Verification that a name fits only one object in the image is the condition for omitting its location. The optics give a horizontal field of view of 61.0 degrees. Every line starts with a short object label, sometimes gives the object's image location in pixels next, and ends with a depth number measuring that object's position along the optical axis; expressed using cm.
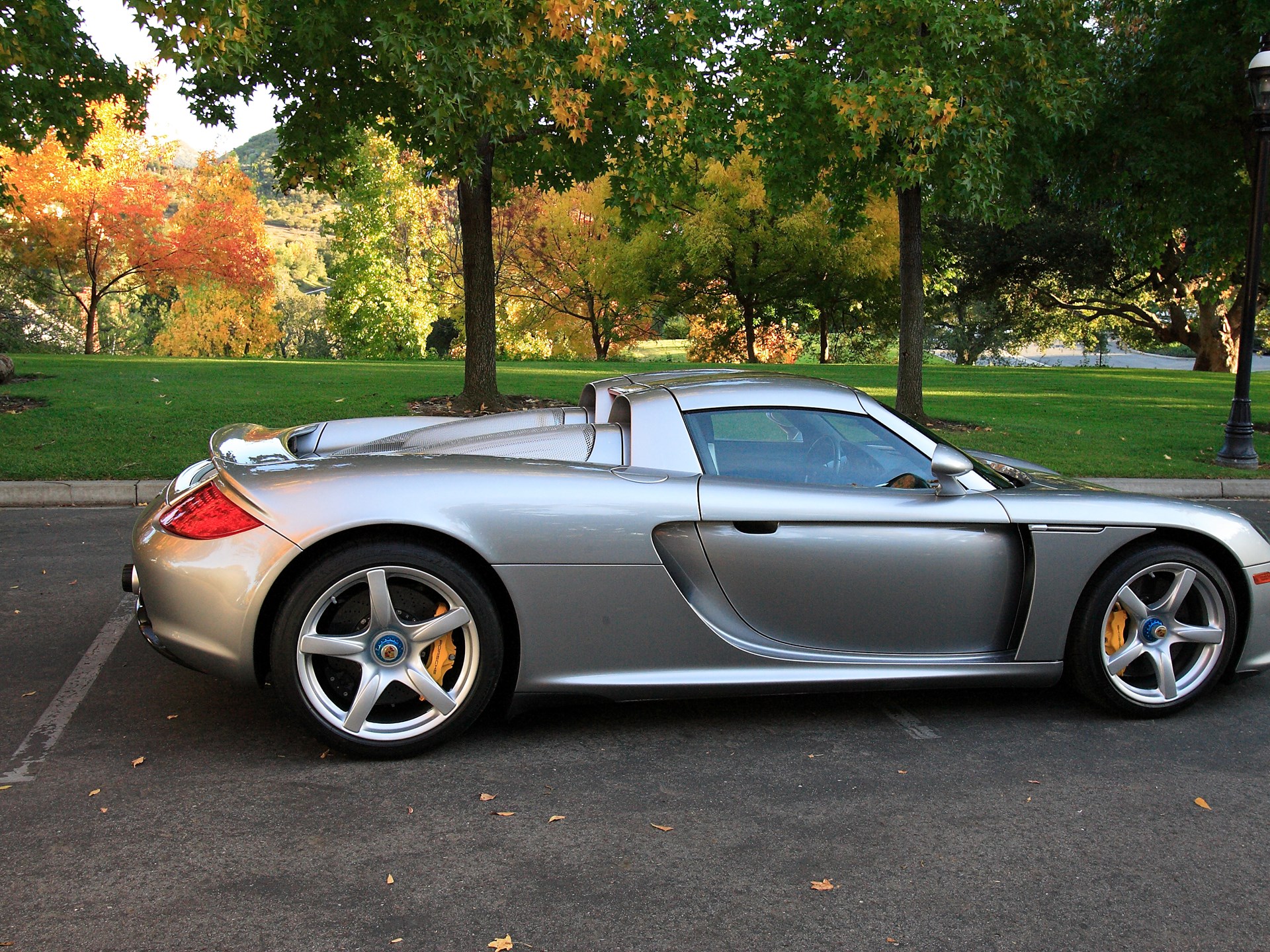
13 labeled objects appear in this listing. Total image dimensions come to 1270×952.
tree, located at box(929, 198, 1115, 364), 3372
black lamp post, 1038
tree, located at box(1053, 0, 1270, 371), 1230
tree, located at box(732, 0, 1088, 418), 1042
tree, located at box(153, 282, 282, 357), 4484
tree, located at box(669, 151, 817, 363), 3319
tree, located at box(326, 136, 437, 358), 4475
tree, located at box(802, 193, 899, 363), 3136
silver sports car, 347
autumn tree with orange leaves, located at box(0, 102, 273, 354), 2806
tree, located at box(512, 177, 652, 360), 3741
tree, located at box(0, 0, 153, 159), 1023
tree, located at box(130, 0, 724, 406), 924
